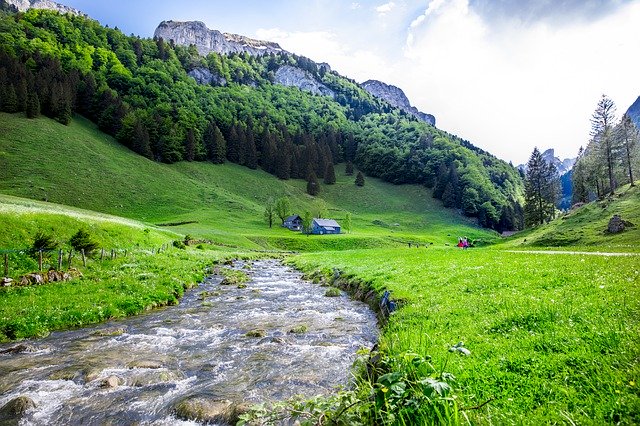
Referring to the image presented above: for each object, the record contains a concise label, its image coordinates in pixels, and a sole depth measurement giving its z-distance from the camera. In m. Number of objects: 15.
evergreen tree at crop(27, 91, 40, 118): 123.88
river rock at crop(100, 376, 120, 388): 11.08
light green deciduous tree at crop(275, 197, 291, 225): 121.44
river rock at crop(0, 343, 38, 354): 13.87
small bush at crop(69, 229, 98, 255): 29.17
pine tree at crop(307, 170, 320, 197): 173.62
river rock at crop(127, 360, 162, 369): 12.64
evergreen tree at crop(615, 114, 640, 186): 77.50
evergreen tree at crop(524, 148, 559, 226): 105.56
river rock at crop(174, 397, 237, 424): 9.17
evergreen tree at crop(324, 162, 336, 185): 190.50
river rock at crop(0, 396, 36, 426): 9.09
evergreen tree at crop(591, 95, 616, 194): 77.38
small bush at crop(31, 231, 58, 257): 25.78
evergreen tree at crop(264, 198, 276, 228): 117.82
